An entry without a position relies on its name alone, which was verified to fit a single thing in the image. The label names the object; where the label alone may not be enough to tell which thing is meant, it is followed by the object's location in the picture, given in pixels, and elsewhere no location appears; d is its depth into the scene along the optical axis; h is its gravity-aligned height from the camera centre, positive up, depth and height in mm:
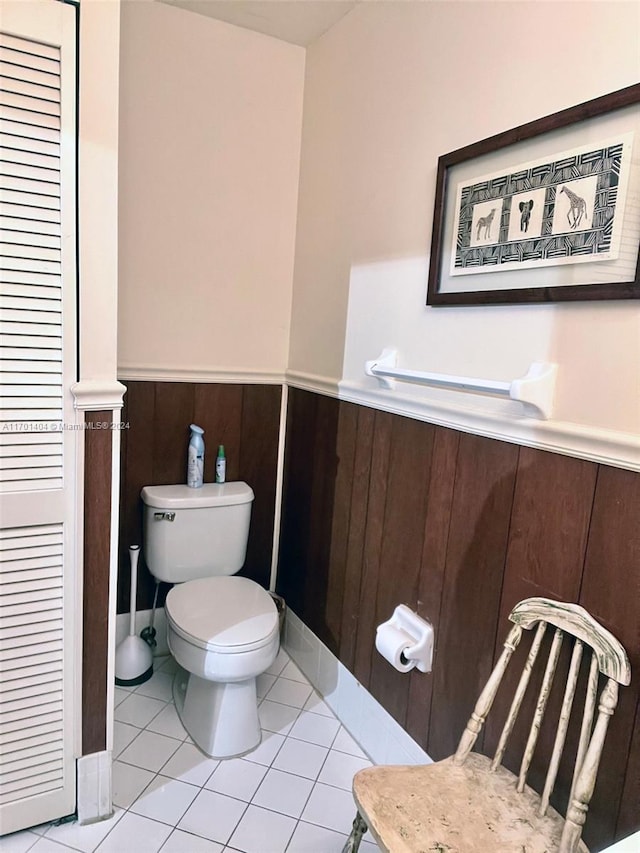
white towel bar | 1206 -84
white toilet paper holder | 1564 -798
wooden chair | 1047 -908
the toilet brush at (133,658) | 2133 -1230
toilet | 1772 -912
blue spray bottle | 2176 -486
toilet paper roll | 1569 -821
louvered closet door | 1236 -224
